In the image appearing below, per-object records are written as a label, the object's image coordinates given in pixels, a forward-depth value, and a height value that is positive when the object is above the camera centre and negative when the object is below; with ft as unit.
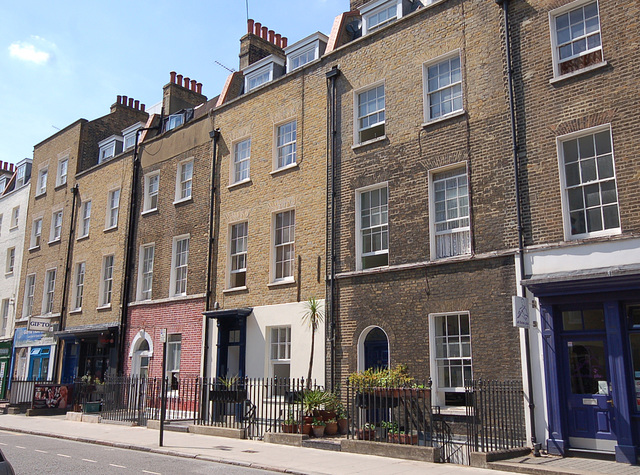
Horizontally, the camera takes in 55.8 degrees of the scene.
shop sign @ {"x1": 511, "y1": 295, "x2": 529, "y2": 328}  40.09 +4.03
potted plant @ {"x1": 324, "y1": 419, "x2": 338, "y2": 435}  47.98 -4.16
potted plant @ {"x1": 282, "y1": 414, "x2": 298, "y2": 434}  47.24 -3.98
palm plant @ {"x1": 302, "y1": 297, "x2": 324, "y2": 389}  55.21 +5.24
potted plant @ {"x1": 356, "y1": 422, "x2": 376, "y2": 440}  42.06 -3.99
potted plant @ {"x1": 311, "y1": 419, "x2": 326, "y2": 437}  47.21 -4.14
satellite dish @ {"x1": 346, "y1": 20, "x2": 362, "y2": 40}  63.78 +35.66
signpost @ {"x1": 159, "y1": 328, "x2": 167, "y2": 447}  46.07 -0.86
